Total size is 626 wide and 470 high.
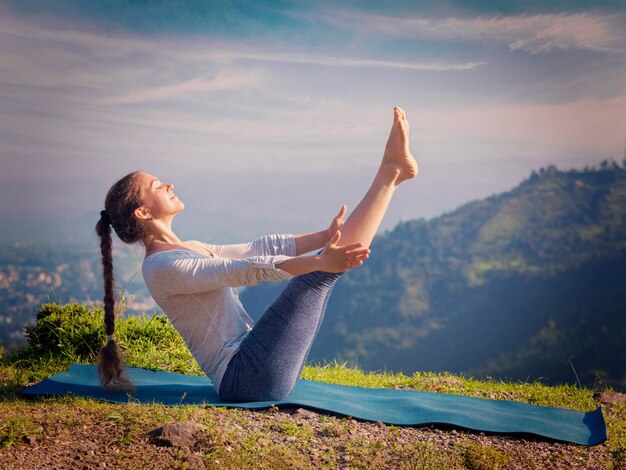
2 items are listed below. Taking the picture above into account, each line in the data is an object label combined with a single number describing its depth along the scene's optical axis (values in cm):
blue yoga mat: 305
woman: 283
